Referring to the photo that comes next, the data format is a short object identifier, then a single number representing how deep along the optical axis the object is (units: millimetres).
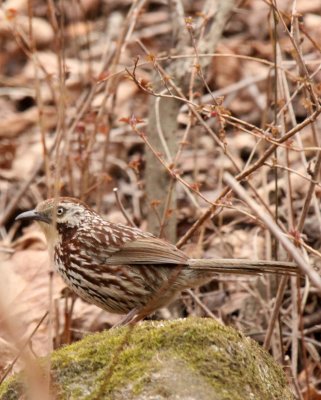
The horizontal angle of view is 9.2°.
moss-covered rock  9195
